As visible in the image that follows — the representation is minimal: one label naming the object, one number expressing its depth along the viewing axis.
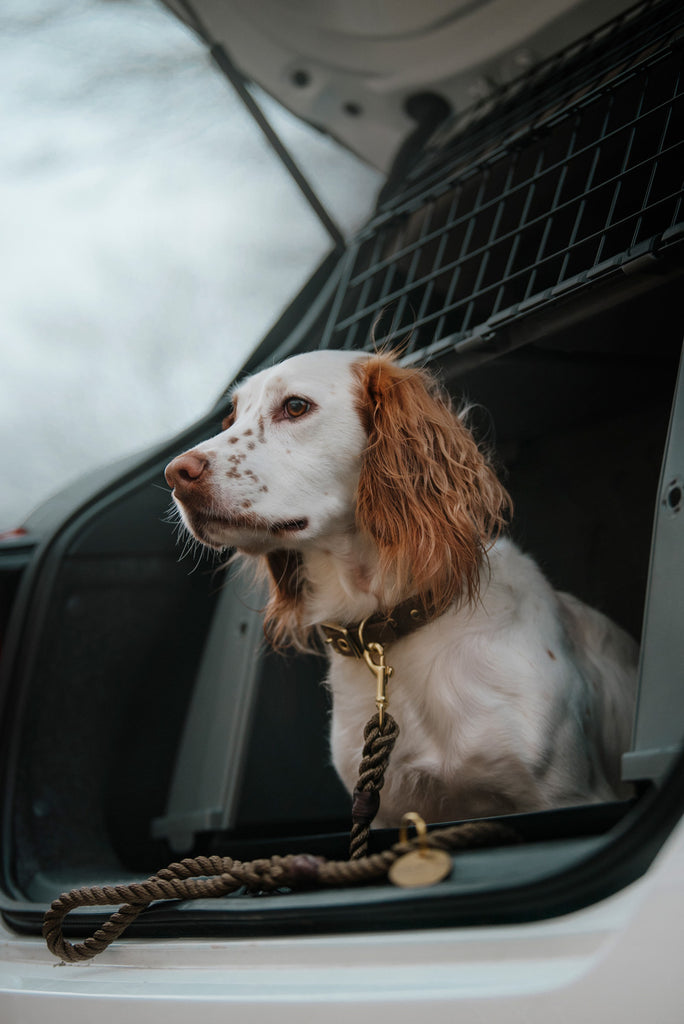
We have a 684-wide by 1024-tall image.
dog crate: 1.47
